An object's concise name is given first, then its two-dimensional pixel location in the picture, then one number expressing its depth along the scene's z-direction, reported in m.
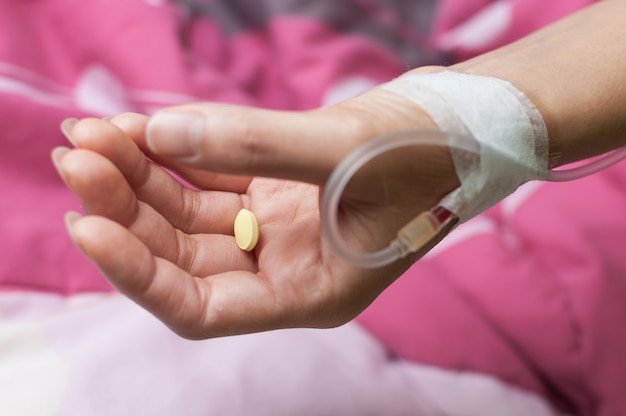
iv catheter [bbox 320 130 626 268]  0.55
